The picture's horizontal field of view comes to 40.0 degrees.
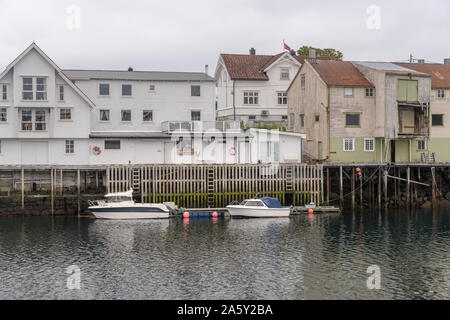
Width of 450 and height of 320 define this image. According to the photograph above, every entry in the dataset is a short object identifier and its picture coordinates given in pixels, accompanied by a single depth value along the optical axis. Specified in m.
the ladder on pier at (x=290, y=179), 58.53
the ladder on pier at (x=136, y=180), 55.88
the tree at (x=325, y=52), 94.66
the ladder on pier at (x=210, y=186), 56.94
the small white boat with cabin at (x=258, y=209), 53.81
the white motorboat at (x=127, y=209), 53.09
